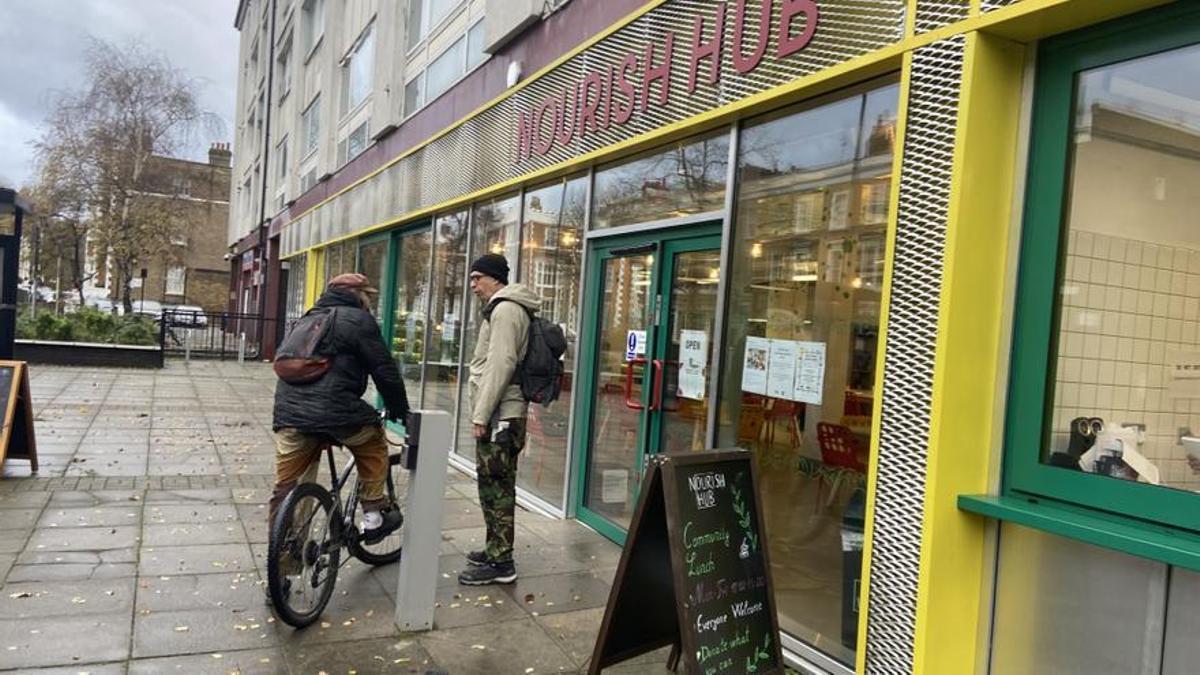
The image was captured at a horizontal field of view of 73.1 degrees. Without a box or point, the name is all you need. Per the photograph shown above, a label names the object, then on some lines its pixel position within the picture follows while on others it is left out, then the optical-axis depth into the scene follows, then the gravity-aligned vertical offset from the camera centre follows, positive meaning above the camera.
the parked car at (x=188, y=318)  20.19 -0.68
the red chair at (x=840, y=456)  3.64 -0.53
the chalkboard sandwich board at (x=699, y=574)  2.88 -0.91
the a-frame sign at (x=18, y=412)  6.50 -1.06
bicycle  3.61 -1.17
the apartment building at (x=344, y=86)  8.34 +3.26
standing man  4.34 -0.50
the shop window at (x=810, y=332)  3.63 +0.03
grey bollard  3.82 -1.00
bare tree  25.25 +4.07
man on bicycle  3.99 -0.50
